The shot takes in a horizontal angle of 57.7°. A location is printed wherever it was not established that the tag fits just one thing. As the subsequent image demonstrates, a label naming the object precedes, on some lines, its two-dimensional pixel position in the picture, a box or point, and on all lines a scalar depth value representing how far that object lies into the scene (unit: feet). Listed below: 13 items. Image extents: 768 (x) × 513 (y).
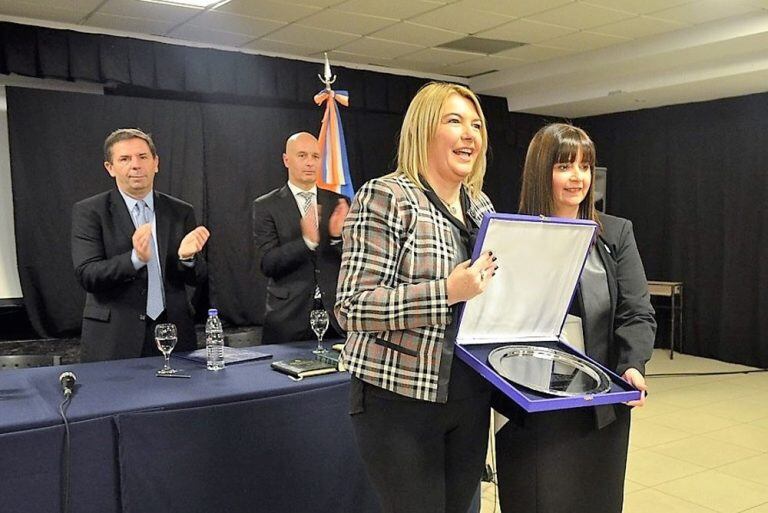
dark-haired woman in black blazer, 4.91
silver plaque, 4.49
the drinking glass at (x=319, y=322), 8.73
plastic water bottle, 7.82
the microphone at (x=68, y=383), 6.53
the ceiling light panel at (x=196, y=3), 14.33
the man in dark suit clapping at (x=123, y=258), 9.11
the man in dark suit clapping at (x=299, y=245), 10.32
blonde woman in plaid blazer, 4.35
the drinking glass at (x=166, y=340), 7.48
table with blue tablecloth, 5.98
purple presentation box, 4.53
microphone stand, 5.99
